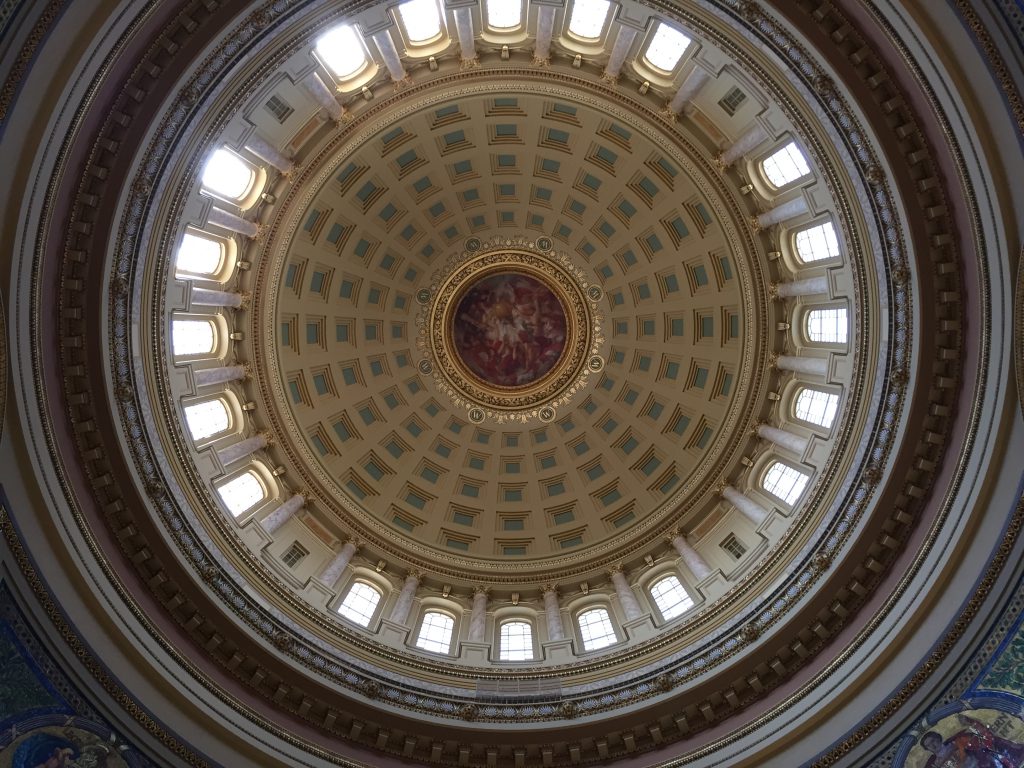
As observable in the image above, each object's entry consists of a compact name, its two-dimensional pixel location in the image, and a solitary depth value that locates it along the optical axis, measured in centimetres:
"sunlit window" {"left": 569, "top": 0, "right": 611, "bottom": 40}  2195
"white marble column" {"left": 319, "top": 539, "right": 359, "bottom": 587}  2503
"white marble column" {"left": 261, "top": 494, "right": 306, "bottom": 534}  2469
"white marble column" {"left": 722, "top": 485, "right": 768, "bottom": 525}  2452
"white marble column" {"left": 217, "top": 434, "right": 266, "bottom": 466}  2416
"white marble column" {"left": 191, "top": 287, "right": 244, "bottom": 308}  2311
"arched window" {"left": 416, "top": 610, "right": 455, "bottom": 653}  2408
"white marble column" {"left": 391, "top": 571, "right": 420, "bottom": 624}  2464
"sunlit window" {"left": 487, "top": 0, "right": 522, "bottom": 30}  2272
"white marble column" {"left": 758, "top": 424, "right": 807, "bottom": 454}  2417
